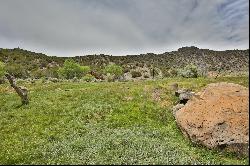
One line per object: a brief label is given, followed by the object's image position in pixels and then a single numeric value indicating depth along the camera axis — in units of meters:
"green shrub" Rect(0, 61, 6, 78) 34.92
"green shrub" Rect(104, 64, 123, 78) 46.50
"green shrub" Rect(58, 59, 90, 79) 45.80
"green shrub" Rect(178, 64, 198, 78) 33.24
